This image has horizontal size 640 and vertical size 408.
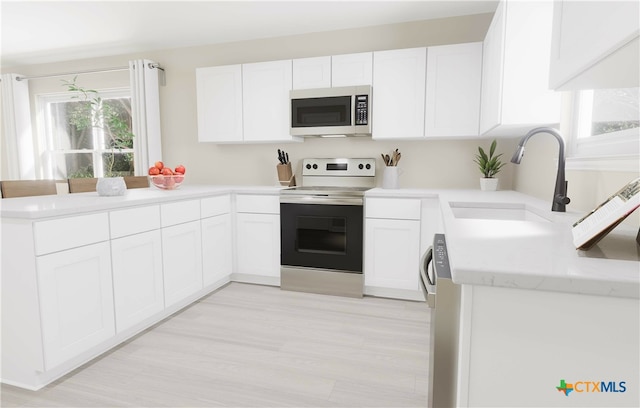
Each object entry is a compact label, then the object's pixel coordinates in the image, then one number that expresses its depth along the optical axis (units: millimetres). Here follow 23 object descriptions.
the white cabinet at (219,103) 3508
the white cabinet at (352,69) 3119
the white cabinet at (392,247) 2885
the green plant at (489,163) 2938
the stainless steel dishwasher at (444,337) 930
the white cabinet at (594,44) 713
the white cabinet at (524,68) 1938
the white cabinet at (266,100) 3352
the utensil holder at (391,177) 3250
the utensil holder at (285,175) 3605
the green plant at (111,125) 4457
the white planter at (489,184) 2961
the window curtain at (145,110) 4004
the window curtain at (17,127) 4645
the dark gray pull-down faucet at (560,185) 1588
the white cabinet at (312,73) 3223
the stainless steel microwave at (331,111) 3092
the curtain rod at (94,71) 4050
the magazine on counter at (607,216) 733
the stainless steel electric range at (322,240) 2979
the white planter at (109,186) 2322
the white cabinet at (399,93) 3004
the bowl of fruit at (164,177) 2920
